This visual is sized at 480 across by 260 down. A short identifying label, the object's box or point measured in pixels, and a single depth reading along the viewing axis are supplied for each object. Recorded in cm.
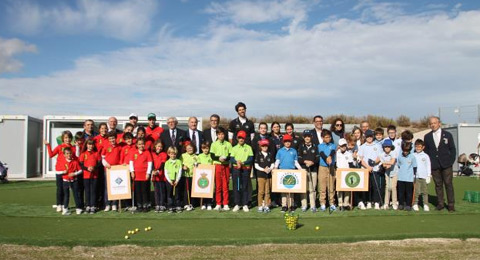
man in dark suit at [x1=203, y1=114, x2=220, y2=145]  928
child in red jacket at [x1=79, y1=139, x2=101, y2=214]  845
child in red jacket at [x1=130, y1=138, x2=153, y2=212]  859
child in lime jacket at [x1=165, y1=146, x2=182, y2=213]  870
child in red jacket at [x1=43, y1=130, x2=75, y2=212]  845
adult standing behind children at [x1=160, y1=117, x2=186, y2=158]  908
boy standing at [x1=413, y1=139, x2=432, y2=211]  884
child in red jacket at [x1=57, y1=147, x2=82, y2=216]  837
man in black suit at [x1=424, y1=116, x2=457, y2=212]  869
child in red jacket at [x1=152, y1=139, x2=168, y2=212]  869
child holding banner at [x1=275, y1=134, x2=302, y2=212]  874
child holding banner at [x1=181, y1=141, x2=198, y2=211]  895
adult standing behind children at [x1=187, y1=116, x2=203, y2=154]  932
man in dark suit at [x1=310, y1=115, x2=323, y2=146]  905
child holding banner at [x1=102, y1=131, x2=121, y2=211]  871
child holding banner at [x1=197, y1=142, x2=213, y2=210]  905
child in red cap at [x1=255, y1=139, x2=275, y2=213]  874
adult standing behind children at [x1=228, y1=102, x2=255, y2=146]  923
